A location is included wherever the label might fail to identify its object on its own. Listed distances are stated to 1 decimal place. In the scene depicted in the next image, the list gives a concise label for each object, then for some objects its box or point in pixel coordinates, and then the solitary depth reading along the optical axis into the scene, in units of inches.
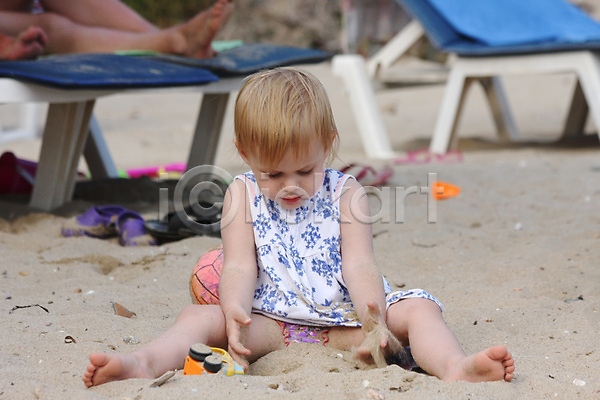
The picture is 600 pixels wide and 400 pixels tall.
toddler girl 133.2
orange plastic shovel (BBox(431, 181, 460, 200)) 297.6
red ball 159.2
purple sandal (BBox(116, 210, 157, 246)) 238.1
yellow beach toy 126.0
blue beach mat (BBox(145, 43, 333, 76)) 287.0
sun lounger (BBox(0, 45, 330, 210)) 231.6
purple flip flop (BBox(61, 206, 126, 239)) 242.8
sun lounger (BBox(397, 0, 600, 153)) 388.8
